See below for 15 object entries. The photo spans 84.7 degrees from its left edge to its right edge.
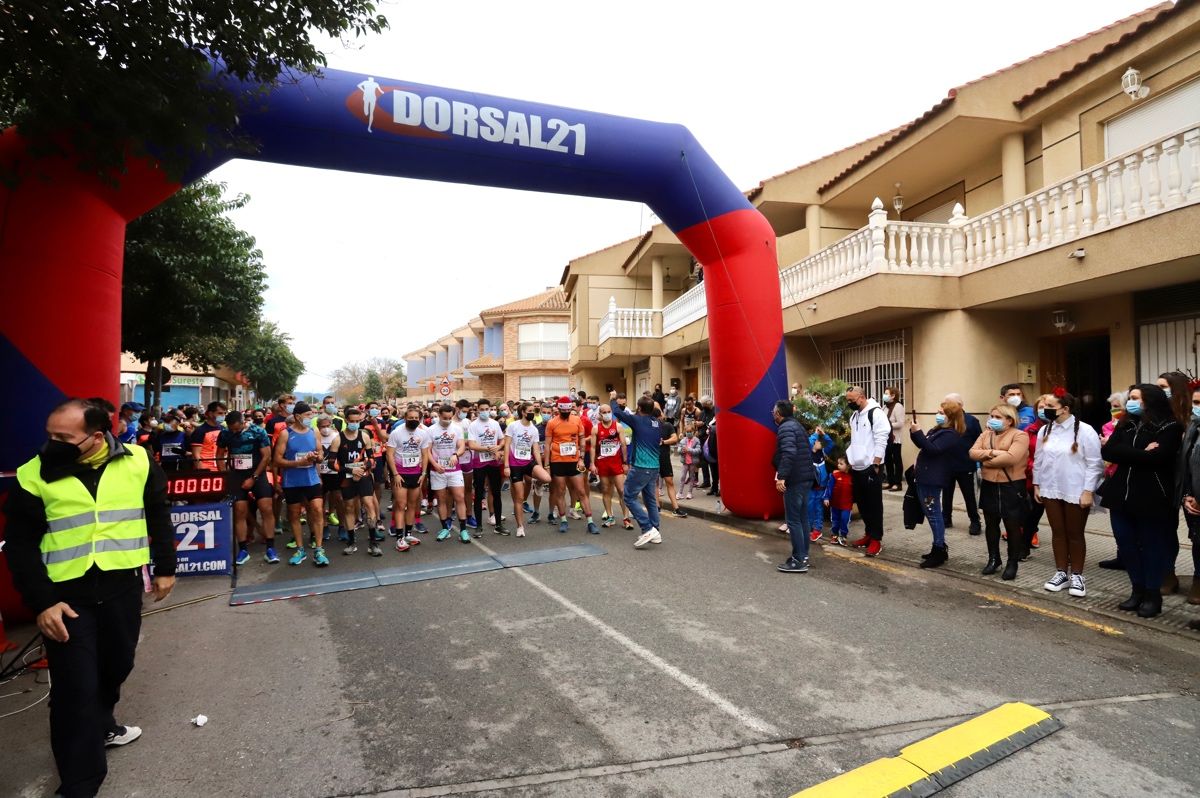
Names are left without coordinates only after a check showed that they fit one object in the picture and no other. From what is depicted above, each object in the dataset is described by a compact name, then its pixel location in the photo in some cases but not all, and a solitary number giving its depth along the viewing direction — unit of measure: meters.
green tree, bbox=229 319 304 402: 42.69
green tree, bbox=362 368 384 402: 85.39
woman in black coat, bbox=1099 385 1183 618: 5.06
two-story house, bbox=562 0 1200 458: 8.10
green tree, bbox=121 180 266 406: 13.38
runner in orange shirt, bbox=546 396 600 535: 9.37
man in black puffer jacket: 6.78
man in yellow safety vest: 2.94
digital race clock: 6.61
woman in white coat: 5.63
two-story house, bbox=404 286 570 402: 38.25
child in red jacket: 7.94
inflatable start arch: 5.23
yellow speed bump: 2.88
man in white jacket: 7.34
